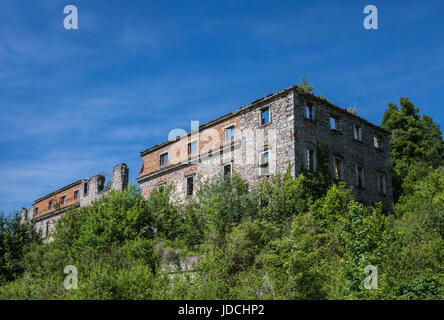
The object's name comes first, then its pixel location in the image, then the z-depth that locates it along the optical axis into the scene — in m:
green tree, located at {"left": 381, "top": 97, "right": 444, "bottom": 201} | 32.69
